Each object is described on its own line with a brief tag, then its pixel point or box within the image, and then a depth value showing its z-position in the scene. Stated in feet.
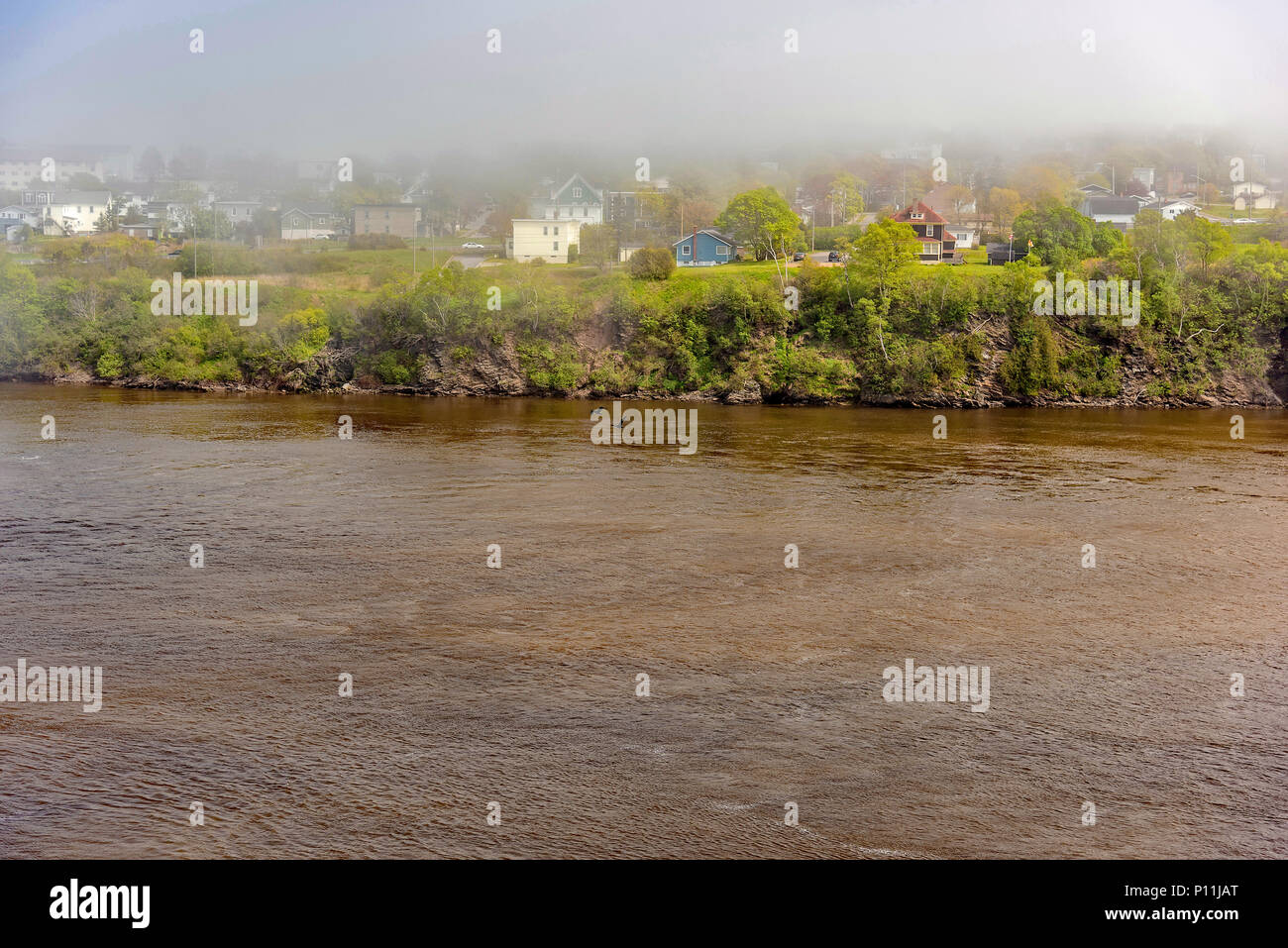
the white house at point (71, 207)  464.77
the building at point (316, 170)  595.88
